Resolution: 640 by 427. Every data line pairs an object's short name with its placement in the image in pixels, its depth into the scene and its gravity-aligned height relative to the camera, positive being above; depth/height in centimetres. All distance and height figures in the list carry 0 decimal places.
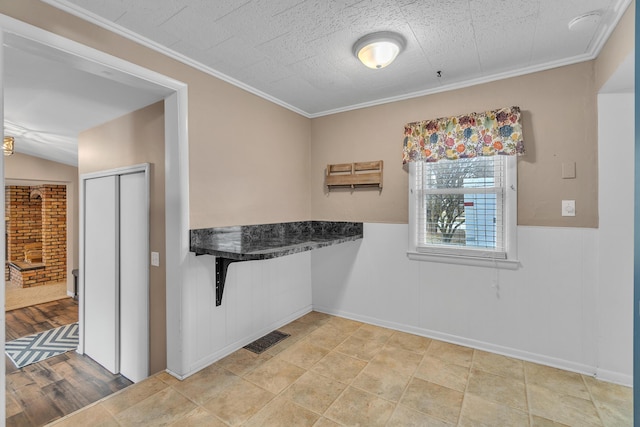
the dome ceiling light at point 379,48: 196 +108
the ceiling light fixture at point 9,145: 314 +72
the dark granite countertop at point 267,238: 210 -24
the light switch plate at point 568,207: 231 +3
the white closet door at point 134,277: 272 -59
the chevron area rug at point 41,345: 342 -159
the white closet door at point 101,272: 304 -60
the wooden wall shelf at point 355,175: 317 +40
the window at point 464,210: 256 +2
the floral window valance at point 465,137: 245 +65
